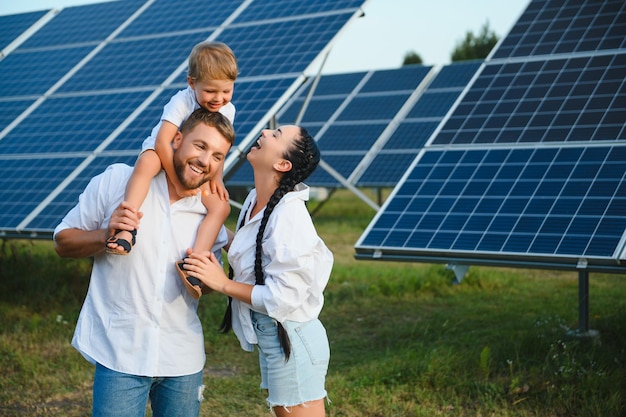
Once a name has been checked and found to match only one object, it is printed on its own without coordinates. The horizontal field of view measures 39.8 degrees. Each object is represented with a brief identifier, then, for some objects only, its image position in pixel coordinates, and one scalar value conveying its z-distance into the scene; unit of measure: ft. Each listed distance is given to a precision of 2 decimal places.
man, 10.09
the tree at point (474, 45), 125.29
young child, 10.36
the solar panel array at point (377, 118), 47.01
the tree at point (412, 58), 138.31
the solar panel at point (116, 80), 26.91
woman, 10.28
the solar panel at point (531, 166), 20.20
